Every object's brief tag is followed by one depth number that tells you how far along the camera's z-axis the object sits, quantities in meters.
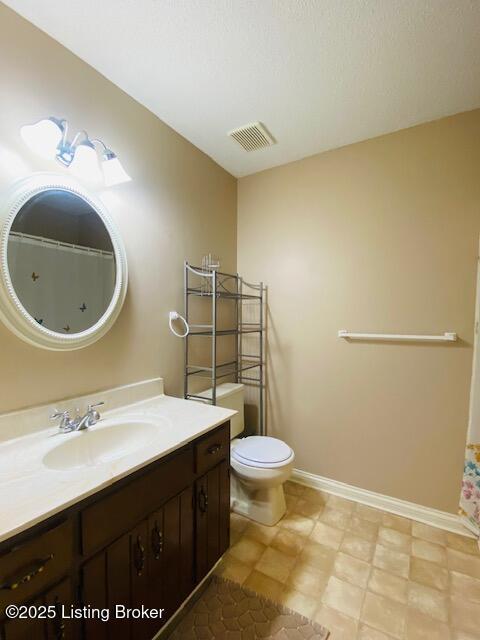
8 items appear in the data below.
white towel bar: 1.69
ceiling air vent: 1.81
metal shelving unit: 1.95
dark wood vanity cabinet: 0.72
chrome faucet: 1.19
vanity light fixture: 1.12
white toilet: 1.68
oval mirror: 1.09
